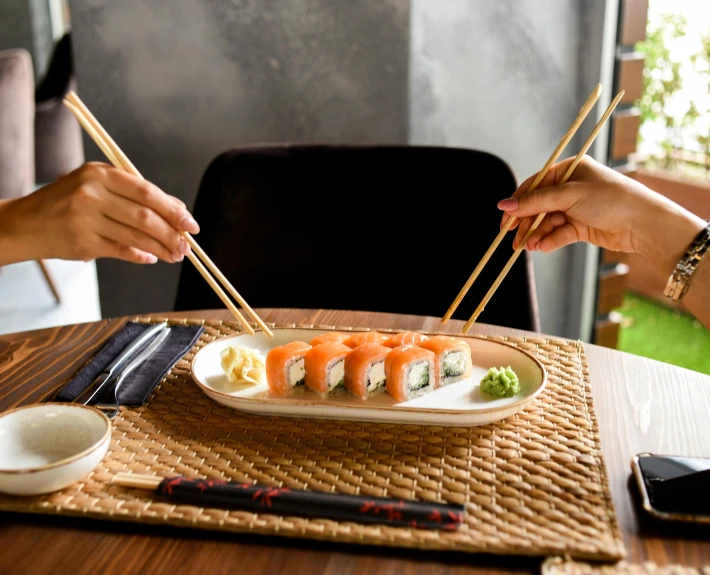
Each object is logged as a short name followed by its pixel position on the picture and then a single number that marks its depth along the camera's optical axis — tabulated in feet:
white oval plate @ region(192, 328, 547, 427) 3.35
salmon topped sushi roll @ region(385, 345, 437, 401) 3.55
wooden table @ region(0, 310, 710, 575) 2.56
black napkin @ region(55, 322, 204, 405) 3.69
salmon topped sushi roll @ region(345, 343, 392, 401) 3.58
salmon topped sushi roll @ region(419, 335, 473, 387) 3.73
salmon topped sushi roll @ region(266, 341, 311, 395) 3.67
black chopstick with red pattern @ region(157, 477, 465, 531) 2.68
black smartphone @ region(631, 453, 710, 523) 2.71
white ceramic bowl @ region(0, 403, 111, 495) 3.04
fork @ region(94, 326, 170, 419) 3.58
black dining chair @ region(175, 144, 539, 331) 5.89
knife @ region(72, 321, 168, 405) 3.68
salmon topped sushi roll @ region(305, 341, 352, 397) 3.62
